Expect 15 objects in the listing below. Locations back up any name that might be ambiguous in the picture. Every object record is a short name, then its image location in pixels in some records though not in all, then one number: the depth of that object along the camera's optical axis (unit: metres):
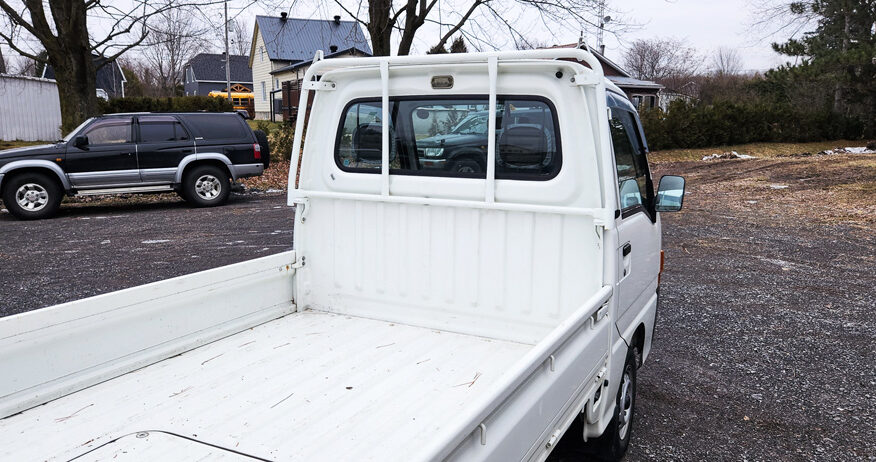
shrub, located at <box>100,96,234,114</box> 27.88
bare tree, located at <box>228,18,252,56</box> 65.19
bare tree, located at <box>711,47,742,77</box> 49.52
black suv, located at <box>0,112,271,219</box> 11.86
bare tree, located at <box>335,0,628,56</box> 17.41
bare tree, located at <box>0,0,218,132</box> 16.42
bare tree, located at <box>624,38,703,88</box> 56.19
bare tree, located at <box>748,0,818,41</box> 30.41
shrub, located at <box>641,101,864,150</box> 27.64
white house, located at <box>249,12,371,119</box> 44.06
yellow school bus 54.56
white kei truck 2.40
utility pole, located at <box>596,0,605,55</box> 17.50
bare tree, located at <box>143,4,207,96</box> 53.75
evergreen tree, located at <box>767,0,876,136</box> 26.23
